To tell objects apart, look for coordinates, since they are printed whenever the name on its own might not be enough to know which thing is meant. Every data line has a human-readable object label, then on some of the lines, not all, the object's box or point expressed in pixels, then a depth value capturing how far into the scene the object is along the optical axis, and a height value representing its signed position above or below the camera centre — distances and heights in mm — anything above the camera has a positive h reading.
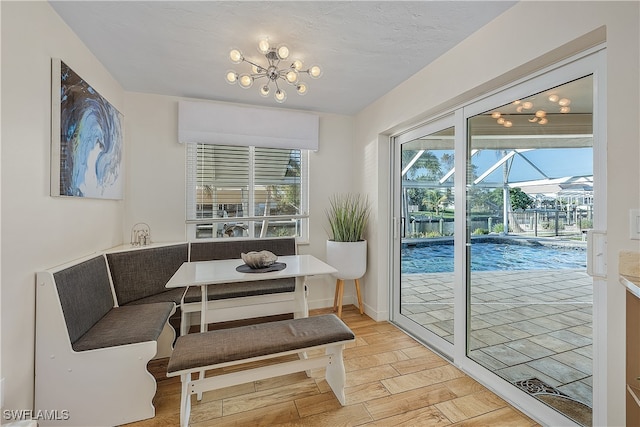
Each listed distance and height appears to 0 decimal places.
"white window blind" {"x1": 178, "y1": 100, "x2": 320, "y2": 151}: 2988 +969
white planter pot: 3096 -501
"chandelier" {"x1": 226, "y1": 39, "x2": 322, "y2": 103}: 1801 +1064
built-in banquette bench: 1583 -777
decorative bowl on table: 2162 -366
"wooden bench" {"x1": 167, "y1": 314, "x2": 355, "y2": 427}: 1517 -776
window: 3152 +242
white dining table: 1917 -451
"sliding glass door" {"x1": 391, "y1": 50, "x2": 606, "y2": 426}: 1545 -137
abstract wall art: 1705 +507
